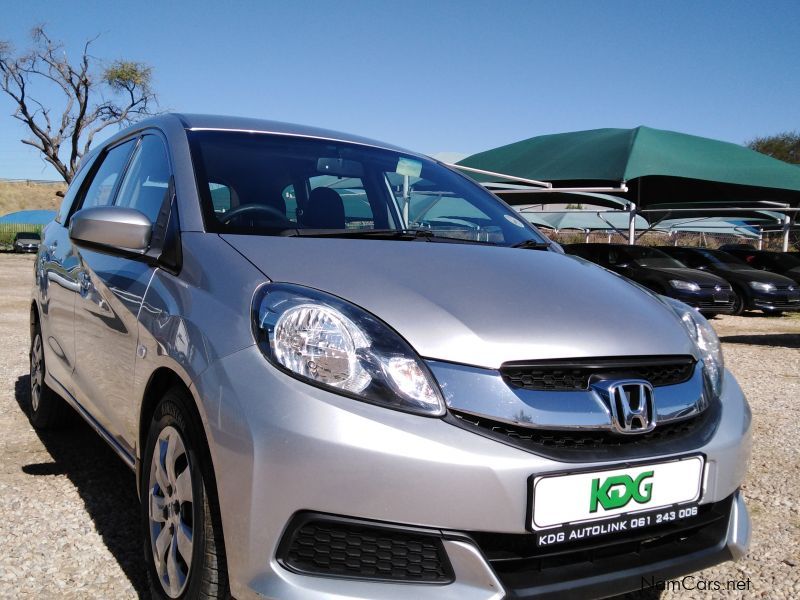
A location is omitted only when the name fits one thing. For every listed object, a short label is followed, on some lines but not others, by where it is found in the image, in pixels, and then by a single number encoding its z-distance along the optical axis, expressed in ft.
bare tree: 91.81
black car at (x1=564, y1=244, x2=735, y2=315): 39.27
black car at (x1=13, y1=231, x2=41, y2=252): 125.80
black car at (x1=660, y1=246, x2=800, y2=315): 43.65
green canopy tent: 51.75
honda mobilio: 5.14
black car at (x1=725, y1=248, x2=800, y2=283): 52.70
